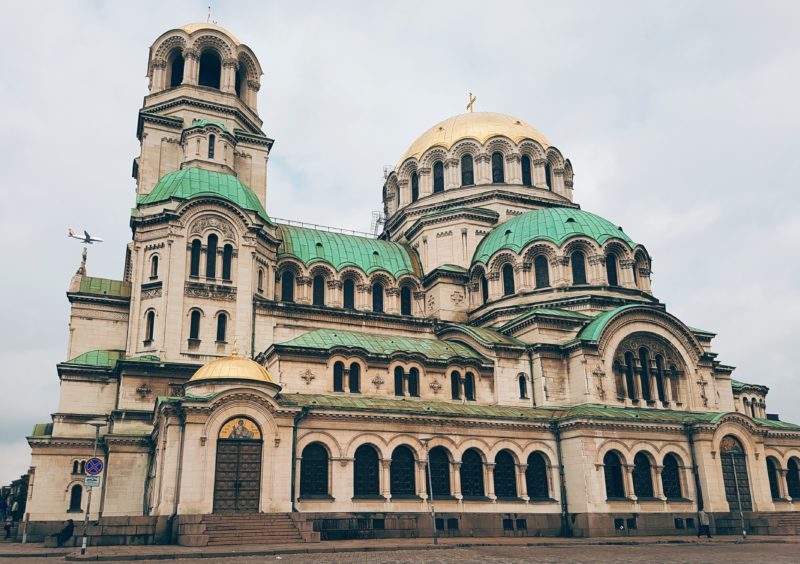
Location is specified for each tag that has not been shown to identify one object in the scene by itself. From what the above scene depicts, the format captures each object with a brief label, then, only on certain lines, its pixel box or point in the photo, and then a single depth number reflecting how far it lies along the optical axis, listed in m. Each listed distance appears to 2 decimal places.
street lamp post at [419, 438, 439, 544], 36.69
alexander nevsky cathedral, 34.16
